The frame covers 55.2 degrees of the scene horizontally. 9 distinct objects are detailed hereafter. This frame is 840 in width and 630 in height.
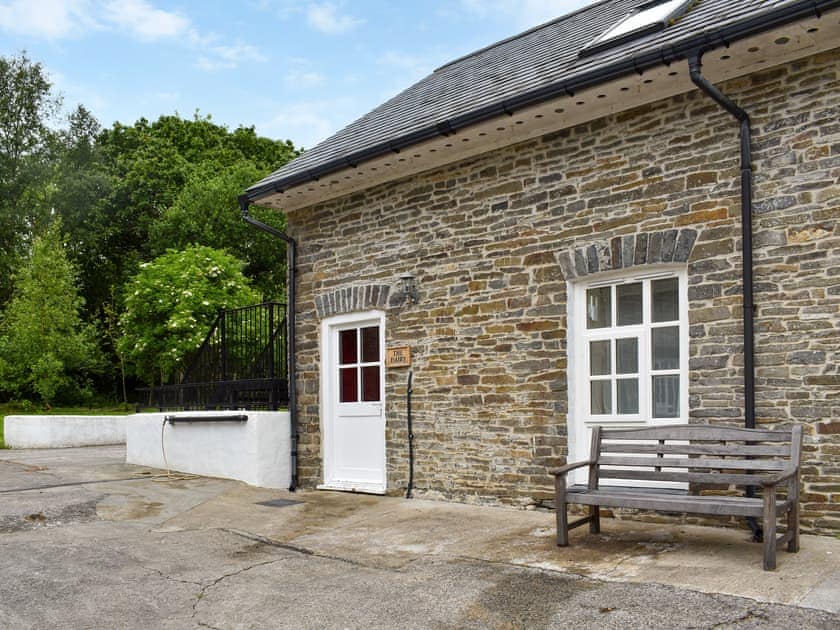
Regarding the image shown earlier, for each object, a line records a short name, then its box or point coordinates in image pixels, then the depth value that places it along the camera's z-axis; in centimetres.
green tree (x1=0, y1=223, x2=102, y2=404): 2123
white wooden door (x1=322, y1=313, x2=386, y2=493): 969
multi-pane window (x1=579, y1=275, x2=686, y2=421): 699
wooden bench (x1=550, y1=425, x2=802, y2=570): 533
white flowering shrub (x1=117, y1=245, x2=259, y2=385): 1980
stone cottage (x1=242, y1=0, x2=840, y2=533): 620
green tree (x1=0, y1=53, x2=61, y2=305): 2995
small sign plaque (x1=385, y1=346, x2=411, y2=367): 914
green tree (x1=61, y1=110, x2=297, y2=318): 2994
